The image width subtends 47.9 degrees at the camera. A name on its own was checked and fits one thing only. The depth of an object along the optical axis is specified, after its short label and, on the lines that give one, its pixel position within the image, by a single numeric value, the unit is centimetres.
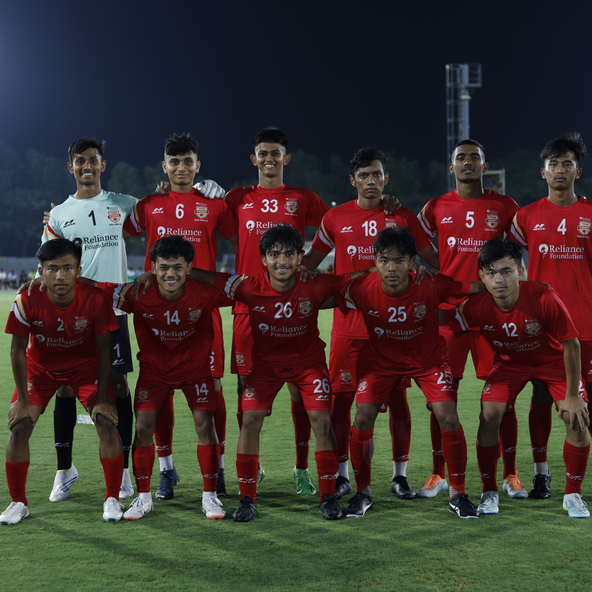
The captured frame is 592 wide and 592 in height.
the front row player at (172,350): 452
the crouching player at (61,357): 438
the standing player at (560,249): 481
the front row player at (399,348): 443
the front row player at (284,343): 444
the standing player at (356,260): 502
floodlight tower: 3600
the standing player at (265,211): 515
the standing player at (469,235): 500
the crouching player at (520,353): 435
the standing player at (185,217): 521
